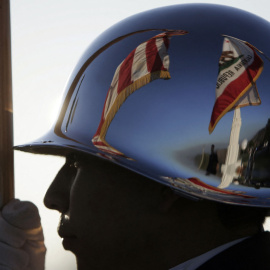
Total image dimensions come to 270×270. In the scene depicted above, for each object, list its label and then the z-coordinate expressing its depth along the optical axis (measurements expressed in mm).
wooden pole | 3191
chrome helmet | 2541
